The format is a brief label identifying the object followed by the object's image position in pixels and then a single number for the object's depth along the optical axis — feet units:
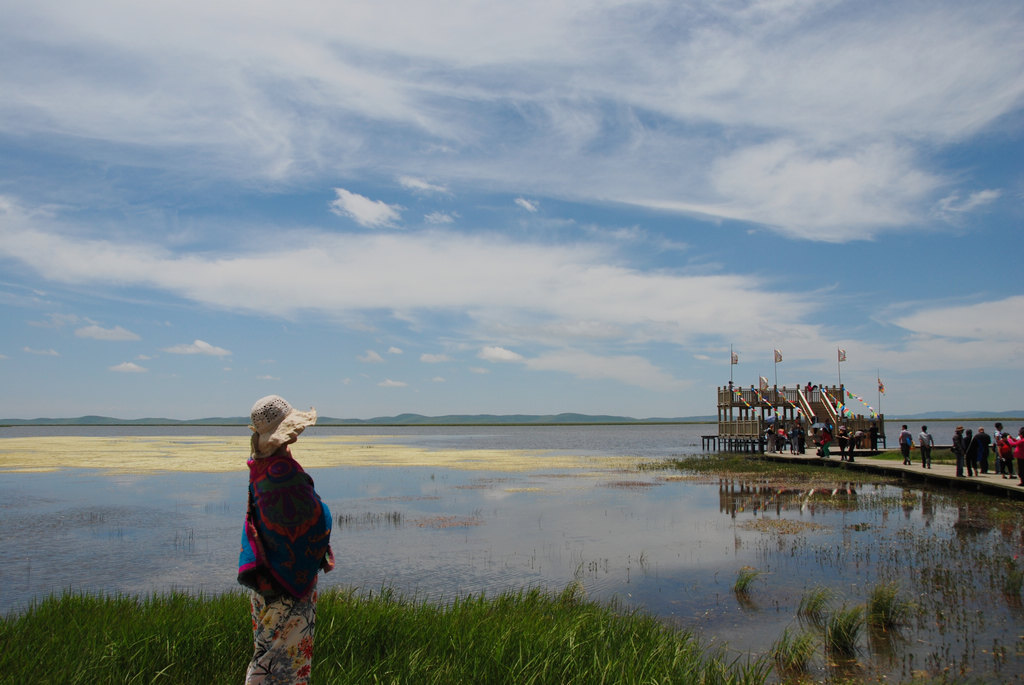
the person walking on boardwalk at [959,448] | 76.02
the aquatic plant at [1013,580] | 35.01
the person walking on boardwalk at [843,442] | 113.18
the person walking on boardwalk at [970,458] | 78.29
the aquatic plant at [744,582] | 37.50
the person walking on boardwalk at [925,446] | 89.15
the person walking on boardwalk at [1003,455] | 73.67
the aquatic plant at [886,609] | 30.78
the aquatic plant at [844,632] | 27.81
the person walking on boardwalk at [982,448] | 79.15
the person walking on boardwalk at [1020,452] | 63.72
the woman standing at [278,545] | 13.41
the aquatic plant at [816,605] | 32.30
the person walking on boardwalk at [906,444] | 99.35
